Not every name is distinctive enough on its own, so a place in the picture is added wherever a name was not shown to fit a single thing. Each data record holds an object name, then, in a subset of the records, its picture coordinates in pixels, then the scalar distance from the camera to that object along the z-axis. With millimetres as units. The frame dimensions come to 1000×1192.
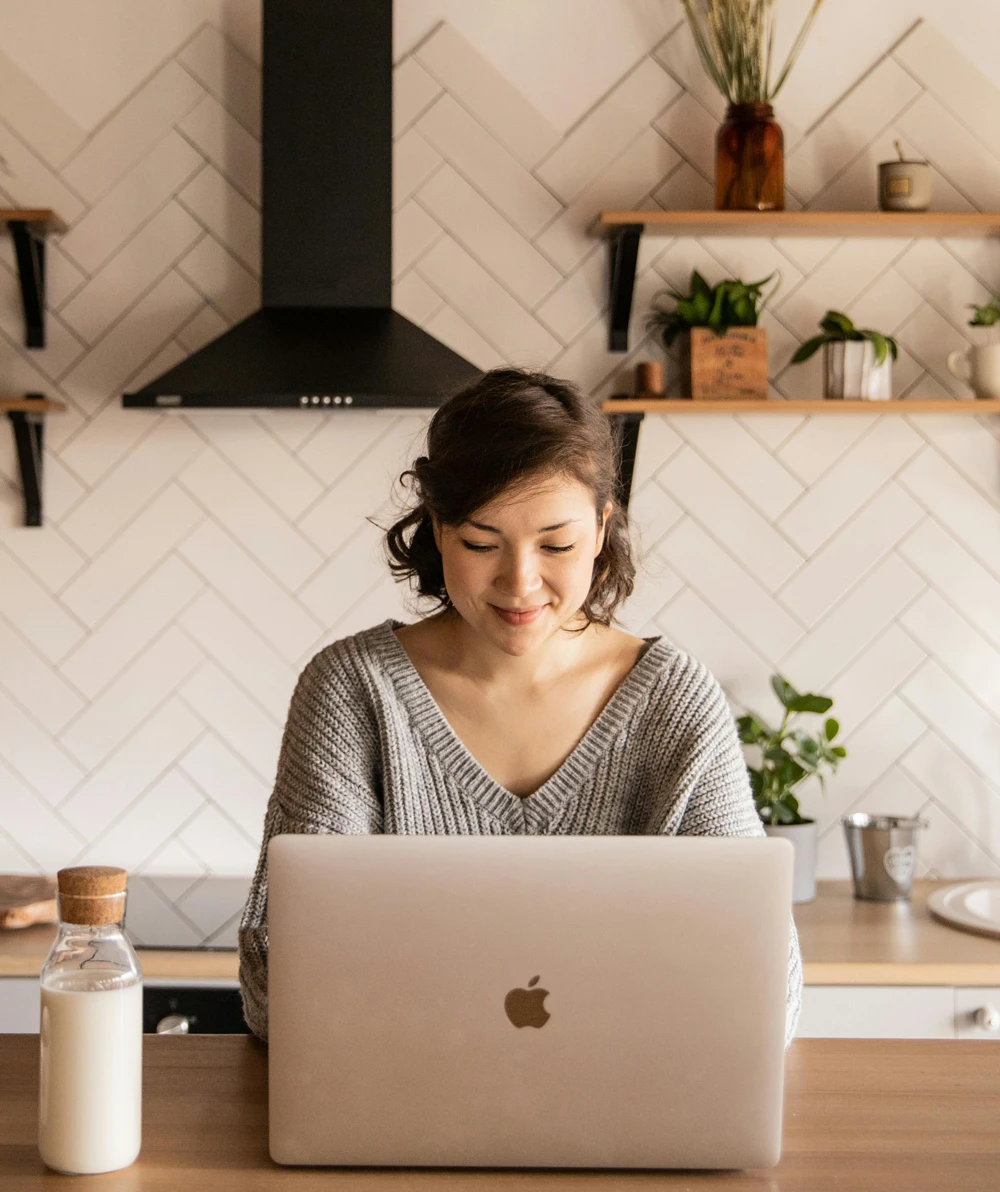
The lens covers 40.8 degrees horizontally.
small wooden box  2551
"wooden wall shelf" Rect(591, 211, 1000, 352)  2479
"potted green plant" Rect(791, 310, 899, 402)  2566
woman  1386
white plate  2283
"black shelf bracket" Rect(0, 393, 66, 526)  2525
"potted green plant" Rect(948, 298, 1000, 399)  2543
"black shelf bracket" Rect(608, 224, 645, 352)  2527
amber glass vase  2508
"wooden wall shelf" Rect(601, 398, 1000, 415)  2508
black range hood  2506
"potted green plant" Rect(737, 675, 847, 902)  2428
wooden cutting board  2236
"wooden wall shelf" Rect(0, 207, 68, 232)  2451
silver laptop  943
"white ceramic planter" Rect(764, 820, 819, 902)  2404
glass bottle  940
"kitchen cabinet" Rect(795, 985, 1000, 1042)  2133
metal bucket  2443
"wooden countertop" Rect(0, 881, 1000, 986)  2111
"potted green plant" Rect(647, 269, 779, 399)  2547
